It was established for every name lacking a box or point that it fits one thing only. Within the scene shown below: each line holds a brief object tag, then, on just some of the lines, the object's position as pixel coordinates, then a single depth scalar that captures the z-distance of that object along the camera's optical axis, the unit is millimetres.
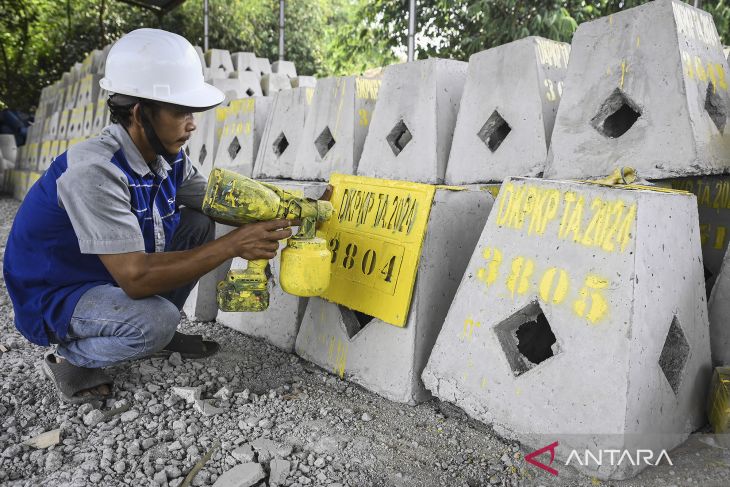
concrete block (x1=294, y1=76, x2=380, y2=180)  2975
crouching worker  1883
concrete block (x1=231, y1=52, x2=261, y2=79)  8062
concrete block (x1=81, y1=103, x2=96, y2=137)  7521
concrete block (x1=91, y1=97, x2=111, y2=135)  7103
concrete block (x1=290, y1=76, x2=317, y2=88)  7020
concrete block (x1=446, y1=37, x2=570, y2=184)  2301
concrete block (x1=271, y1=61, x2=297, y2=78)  7975
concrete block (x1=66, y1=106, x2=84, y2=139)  7957
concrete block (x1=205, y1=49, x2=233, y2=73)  7816
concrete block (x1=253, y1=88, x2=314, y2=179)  3359
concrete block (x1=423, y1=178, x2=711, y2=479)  1597
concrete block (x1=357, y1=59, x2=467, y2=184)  2609
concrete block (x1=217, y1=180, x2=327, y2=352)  2654
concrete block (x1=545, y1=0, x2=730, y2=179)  1913
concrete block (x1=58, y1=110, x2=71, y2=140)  8445
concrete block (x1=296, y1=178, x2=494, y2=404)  2113
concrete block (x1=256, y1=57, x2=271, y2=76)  8242
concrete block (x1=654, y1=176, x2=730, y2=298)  2238
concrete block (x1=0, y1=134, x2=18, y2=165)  10434
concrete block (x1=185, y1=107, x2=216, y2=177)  4020
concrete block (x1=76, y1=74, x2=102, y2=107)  7886
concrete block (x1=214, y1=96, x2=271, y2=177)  3676
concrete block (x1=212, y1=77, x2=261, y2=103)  6355
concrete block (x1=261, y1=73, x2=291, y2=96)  6851
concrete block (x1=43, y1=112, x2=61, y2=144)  9020
